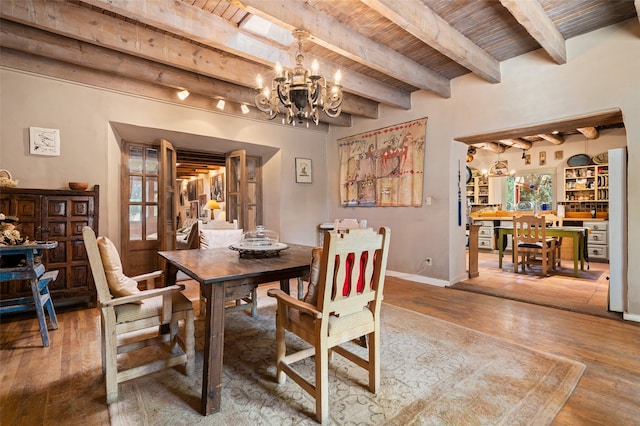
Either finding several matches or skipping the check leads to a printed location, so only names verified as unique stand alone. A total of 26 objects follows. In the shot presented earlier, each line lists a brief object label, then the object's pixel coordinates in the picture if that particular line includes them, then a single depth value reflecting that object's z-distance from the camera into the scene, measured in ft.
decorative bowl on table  7.26
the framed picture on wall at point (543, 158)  24.72
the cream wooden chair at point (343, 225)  9.98
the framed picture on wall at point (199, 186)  33.27
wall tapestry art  14.74
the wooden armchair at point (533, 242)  15.57
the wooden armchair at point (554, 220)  21.40
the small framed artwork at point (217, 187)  26.22
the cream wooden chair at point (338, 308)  4.92
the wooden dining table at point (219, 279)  5.14
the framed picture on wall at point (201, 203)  32.41
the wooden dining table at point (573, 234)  15.44
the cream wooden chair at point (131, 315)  5.26
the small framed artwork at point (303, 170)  17.63
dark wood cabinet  9.52
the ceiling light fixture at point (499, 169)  22.12
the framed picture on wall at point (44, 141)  10.43
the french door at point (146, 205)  13.75
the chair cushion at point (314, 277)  5.32
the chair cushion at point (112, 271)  5.44
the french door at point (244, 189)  16.35
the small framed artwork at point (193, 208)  35.42
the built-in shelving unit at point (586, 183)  21.61
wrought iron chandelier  7.66
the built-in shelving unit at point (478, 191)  28.91
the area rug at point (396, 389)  5.05
